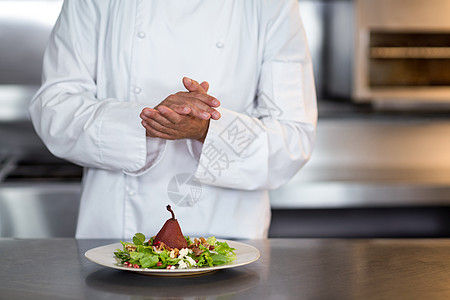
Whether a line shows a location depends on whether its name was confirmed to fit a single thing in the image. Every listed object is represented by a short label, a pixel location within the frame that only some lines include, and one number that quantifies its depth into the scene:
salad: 1.50
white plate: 1.49
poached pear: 1.55
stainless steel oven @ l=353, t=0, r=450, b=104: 3.45
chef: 1.93
